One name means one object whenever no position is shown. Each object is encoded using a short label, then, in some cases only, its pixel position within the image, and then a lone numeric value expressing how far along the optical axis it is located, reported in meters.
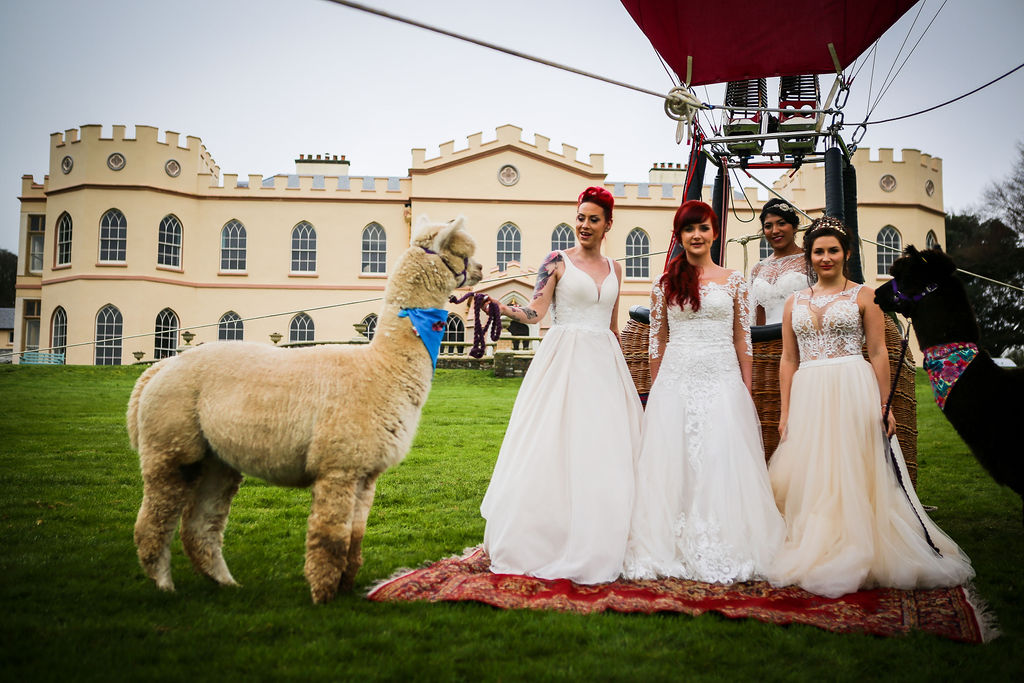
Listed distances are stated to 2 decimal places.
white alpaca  3.19
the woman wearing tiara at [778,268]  5.49
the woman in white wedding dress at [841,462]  3.70
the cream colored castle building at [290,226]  27.42
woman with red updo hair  3.89
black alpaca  3.57
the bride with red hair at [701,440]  3.91
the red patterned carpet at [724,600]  3.14
